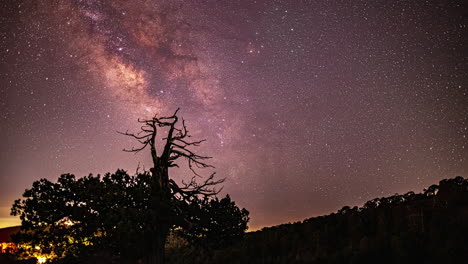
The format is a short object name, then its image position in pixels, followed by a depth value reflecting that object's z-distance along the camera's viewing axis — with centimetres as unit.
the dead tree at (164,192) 1275
